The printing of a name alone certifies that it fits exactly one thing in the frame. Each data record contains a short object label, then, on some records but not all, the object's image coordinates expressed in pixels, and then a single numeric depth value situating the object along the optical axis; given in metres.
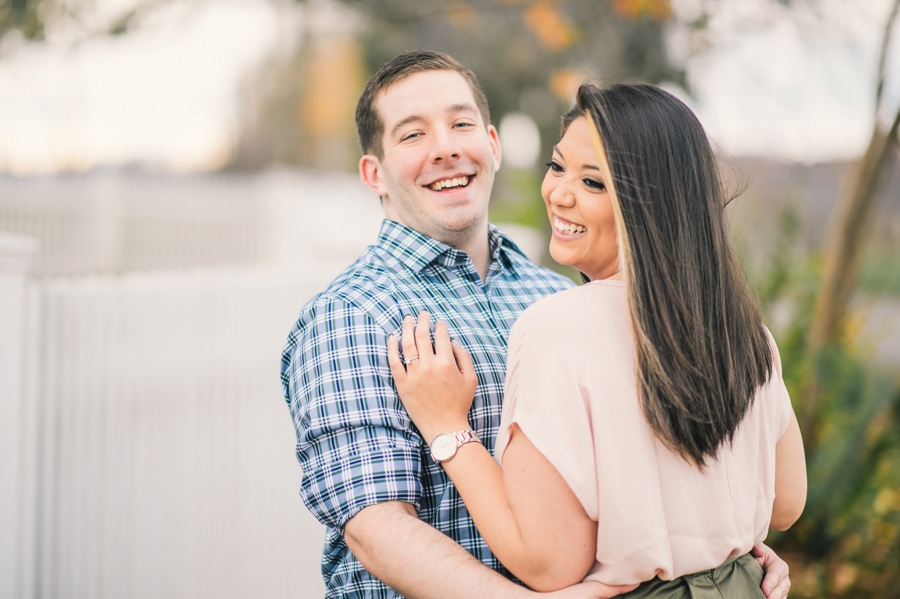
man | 1.68
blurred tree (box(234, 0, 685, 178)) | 6.01
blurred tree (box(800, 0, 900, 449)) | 4.15
